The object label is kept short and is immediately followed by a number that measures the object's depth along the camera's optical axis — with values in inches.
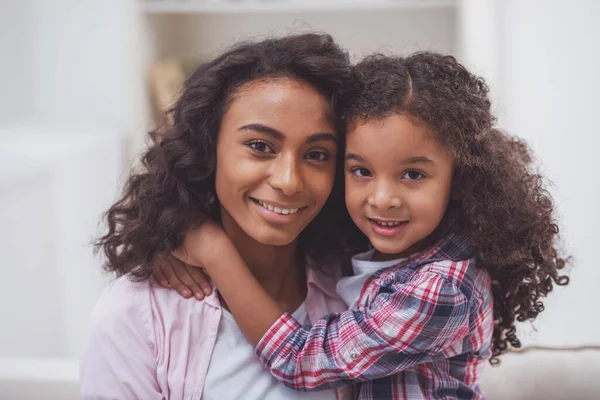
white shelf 121.5
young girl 44.8
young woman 46.2
